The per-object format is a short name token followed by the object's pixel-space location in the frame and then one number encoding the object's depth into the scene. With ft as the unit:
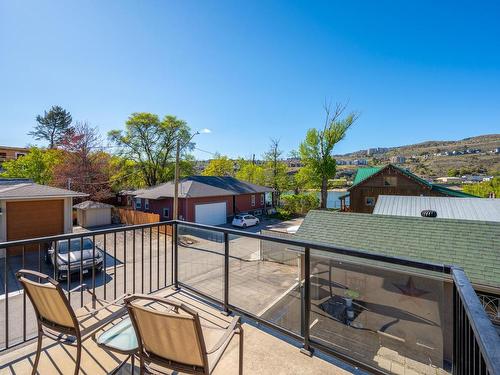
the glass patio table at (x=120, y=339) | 4.84
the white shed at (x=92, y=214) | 53.42
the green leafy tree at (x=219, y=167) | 102.12
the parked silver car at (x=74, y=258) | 24.36
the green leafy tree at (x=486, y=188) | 68.99
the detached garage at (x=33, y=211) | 32.58
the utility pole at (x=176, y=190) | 40.31
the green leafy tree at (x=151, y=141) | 77.10
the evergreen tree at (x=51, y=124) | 96.34
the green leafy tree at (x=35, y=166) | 62.03
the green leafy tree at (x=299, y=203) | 77.92
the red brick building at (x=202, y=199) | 56.95
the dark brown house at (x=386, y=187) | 64.28
